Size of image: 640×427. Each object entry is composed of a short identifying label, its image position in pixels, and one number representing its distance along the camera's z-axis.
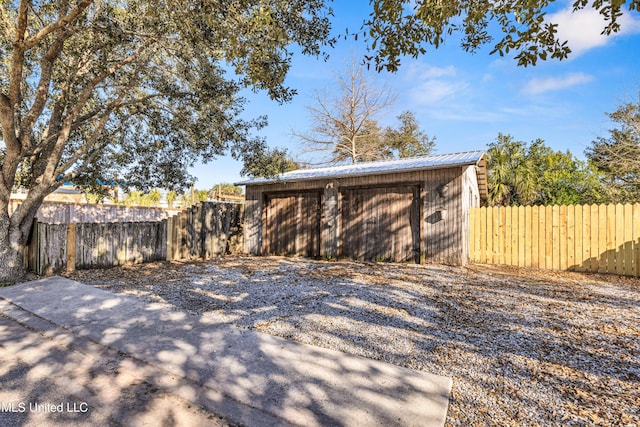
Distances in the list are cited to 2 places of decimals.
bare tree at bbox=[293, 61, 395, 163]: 17.27
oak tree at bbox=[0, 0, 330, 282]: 3.63
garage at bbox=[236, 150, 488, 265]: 7.45
